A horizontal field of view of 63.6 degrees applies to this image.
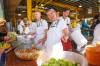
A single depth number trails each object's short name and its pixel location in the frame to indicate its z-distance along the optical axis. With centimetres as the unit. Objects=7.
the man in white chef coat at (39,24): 160
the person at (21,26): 216
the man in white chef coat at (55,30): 98
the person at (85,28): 238
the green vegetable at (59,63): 48
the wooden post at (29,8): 436
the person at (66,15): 179
